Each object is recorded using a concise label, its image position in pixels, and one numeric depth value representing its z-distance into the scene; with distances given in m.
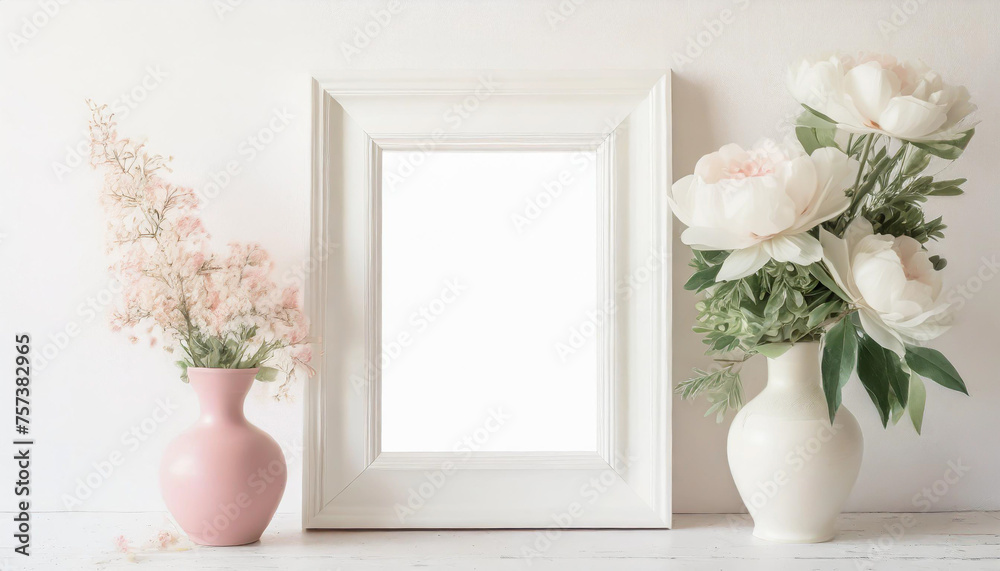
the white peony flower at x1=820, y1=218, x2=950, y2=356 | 0.72
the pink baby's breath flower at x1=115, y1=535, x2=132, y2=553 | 0.80
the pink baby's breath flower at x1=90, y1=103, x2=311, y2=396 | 0.80
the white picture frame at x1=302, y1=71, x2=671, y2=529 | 0.91
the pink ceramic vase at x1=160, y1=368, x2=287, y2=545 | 0.77
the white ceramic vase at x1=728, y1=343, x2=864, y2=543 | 0.79
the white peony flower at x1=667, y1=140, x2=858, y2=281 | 0.73
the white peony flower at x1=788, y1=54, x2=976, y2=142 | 0.74
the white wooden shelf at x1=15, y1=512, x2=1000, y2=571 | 0.77
